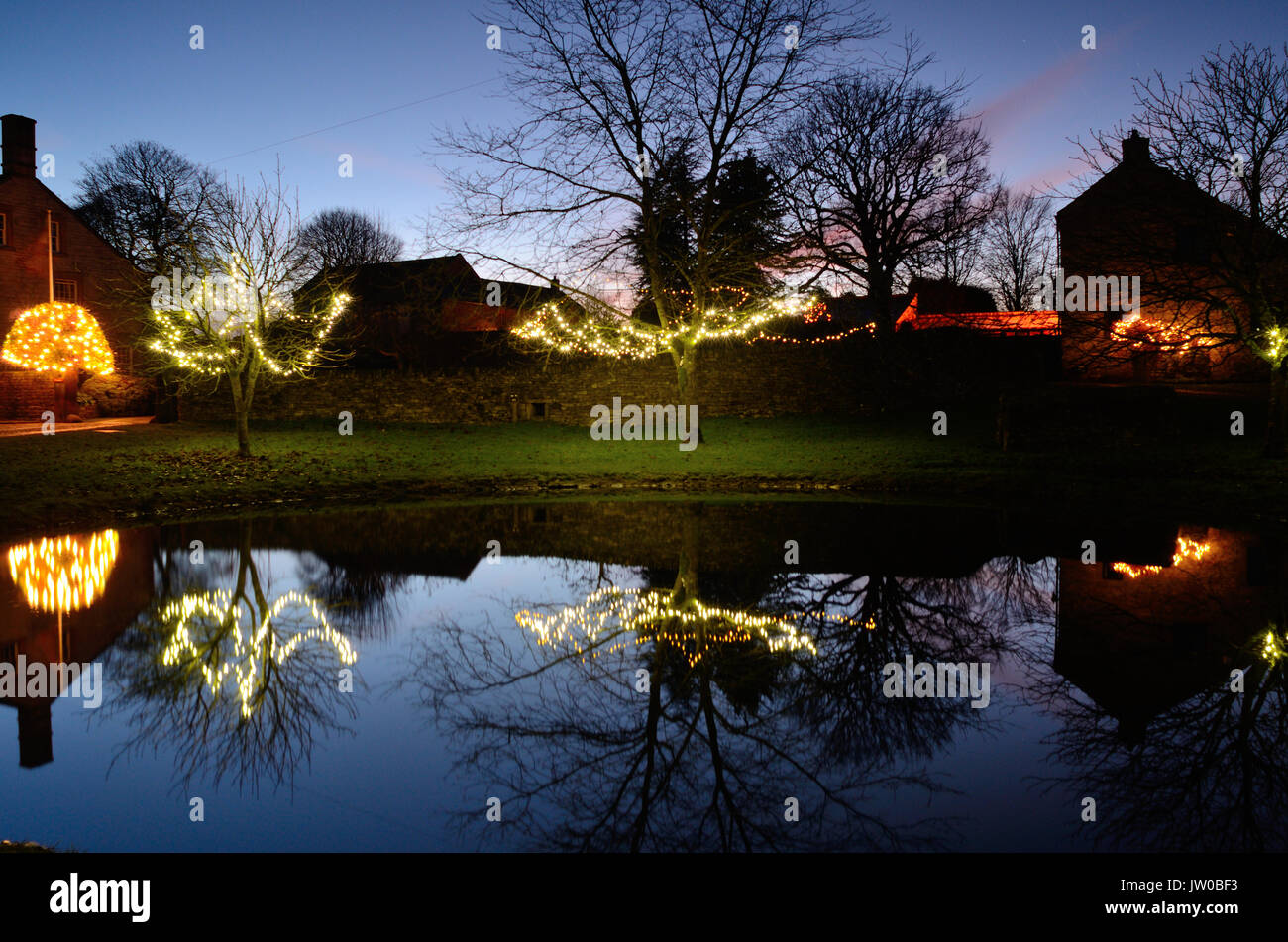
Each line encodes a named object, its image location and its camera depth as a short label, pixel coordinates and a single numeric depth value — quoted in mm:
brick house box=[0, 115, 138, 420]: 27297
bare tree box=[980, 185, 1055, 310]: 47750
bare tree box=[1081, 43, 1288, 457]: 14984
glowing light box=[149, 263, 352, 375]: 17656
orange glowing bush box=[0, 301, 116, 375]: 26297
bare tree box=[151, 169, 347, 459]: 17703
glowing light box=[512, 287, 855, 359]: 20625
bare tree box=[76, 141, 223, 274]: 46281
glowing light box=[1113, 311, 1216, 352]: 15461
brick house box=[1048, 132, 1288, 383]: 15219
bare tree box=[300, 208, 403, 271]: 54062
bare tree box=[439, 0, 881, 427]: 19438
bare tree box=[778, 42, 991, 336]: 30969
